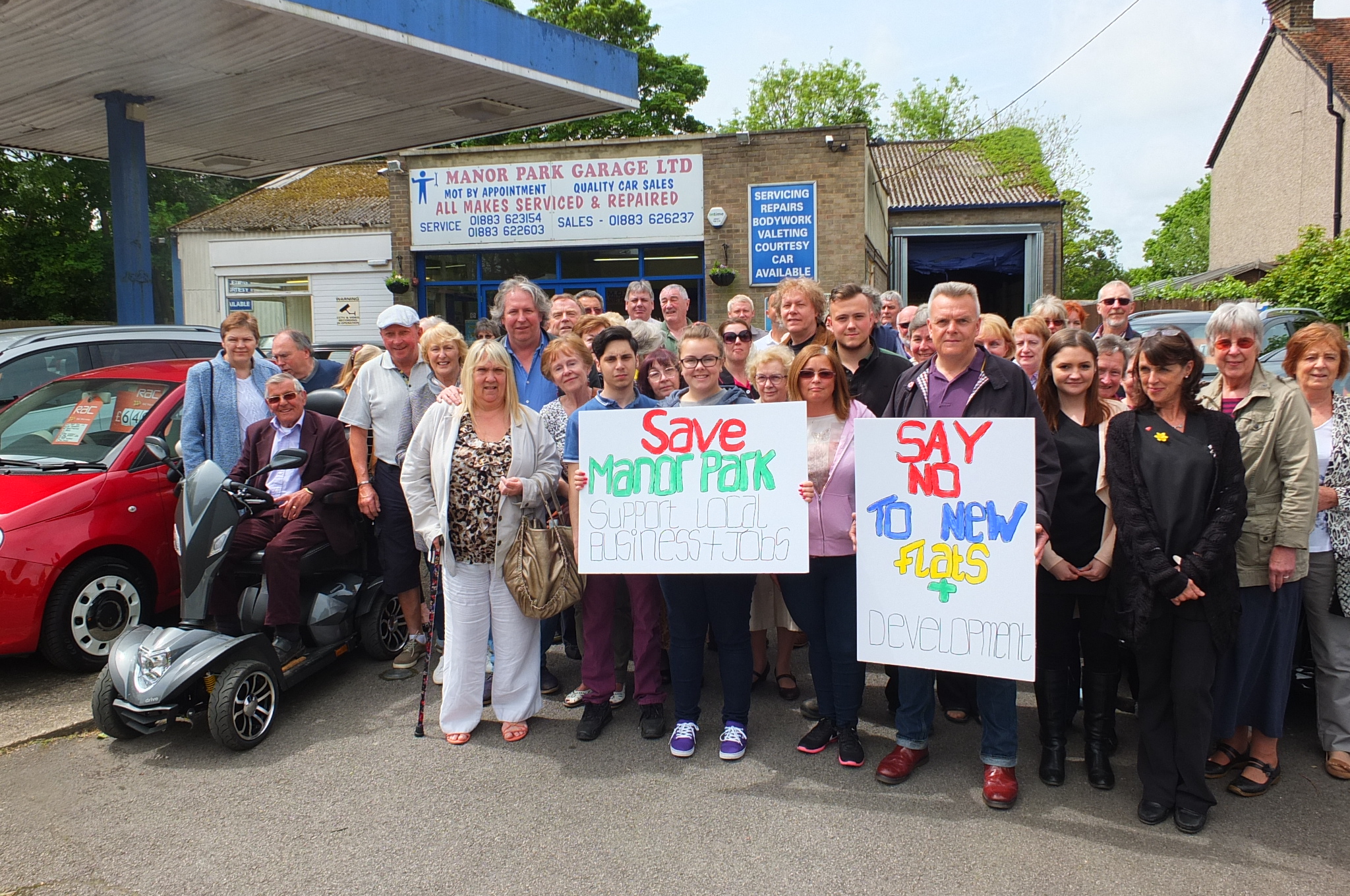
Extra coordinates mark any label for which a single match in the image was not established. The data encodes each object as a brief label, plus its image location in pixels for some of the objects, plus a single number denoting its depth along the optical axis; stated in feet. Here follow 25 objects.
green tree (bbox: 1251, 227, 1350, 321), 39.40
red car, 16.44
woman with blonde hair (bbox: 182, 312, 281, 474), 18.07
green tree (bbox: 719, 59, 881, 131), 176.14
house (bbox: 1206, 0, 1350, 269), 89.10
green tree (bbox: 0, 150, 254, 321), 104.53
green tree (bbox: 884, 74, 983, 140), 182.50
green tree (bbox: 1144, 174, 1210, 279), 205.26
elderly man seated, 15.53
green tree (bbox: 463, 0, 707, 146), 123.85
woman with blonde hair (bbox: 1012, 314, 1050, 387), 17.26
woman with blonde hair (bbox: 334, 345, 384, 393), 20.72
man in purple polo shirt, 12.11
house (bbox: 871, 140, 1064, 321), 95.66
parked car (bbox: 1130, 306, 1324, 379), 32.53
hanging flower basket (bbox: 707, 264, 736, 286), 58.44
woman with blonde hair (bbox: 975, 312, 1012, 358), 16.72
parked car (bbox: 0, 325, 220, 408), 24.52
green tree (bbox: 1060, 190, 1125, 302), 167.22
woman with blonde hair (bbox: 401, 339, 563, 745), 14.55
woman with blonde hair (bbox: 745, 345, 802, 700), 16.56
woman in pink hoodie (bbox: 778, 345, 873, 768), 13.32
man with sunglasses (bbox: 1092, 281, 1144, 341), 21.03
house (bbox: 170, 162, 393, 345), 77.30
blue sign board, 58.29
